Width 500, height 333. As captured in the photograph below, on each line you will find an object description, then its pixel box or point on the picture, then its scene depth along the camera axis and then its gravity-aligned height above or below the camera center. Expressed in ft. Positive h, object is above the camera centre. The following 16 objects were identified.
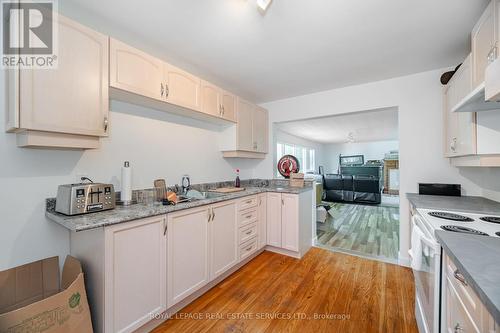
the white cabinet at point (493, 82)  2.84 +1.22
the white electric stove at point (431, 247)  3.46 -1.54
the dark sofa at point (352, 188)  19.68 -2.21
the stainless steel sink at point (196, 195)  6.78 -1.04
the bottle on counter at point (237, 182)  10.16 -0.77
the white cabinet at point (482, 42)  4.16 +2.72
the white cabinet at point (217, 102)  7.54 +2.62
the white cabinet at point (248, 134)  9.38 +1.63
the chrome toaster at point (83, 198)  4.31 -0.69
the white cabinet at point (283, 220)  8.75 -2.40
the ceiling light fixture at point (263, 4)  3.96 +3.21
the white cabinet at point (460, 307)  2.02 -1.71
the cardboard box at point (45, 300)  3.17 -2.43
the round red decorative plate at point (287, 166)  11.62 +0.03
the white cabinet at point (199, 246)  5.32 -2.41
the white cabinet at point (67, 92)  3.79 +1.54
